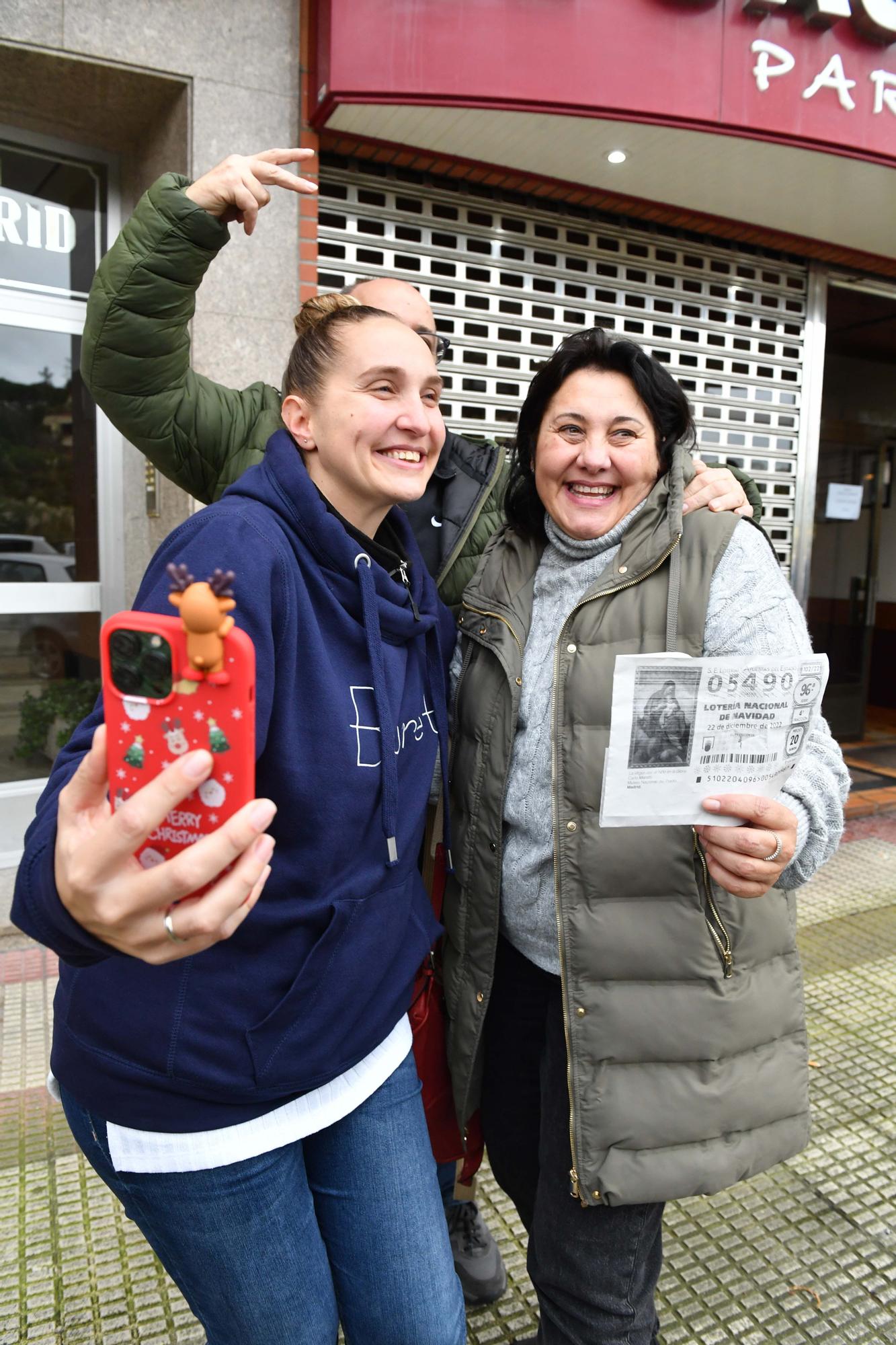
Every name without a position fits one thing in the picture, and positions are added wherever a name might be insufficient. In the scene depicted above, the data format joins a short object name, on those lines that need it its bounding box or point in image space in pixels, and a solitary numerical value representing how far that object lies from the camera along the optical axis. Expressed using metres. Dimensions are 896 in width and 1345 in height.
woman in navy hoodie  1.29
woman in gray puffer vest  1.58
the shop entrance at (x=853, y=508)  7.98
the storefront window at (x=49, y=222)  4.37
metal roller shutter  4.54
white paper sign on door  7.88
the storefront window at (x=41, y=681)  4.73
